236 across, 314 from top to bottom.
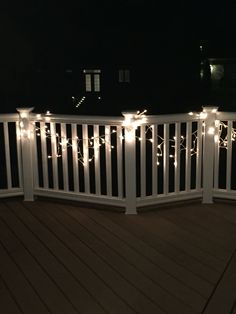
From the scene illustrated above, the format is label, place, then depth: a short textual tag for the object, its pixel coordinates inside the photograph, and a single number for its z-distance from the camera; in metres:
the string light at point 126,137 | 3.26
